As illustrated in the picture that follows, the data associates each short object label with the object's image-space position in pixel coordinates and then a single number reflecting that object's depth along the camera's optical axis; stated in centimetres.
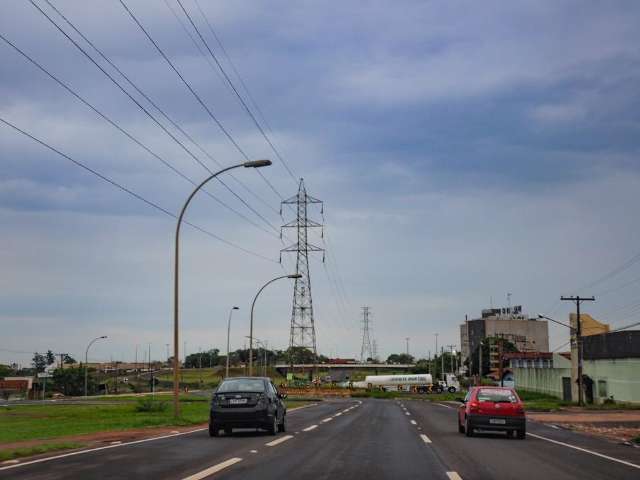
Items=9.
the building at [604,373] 5991
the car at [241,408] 2062
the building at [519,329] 18662
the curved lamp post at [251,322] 4875
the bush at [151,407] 3850
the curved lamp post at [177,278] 2669
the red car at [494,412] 2222
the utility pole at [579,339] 5703
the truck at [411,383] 12694
